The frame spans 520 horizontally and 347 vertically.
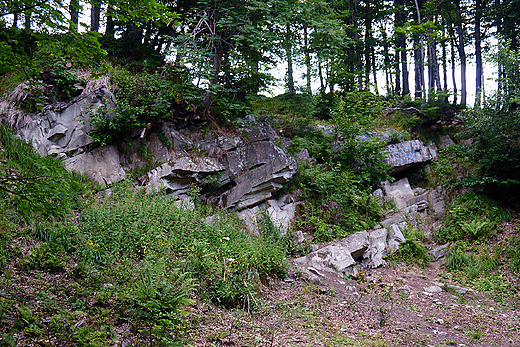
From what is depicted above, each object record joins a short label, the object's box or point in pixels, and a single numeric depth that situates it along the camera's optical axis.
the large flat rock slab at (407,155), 11.78
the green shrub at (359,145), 11.13
